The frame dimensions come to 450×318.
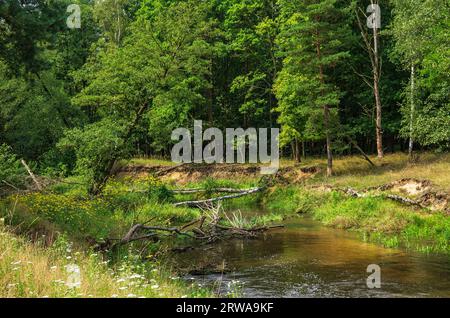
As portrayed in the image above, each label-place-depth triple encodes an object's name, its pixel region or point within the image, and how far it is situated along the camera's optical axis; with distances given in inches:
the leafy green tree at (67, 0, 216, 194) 903.7
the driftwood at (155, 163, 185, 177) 1480.3
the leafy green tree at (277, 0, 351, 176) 1146.0
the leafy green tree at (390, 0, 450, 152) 911.0
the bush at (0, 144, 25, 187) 625.4
